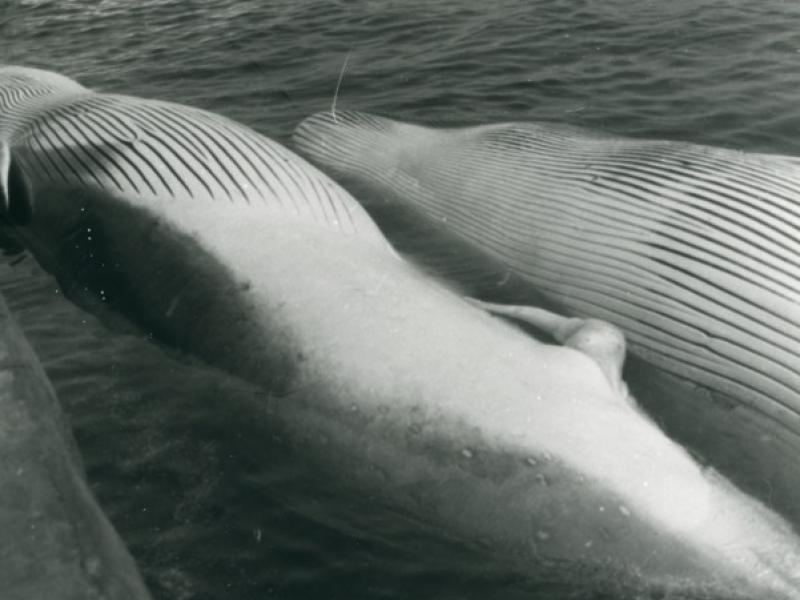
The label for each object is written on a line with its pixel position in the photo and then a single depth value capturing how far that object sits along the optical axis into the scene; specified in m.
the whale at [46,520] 4.75
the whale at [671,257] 6.70
